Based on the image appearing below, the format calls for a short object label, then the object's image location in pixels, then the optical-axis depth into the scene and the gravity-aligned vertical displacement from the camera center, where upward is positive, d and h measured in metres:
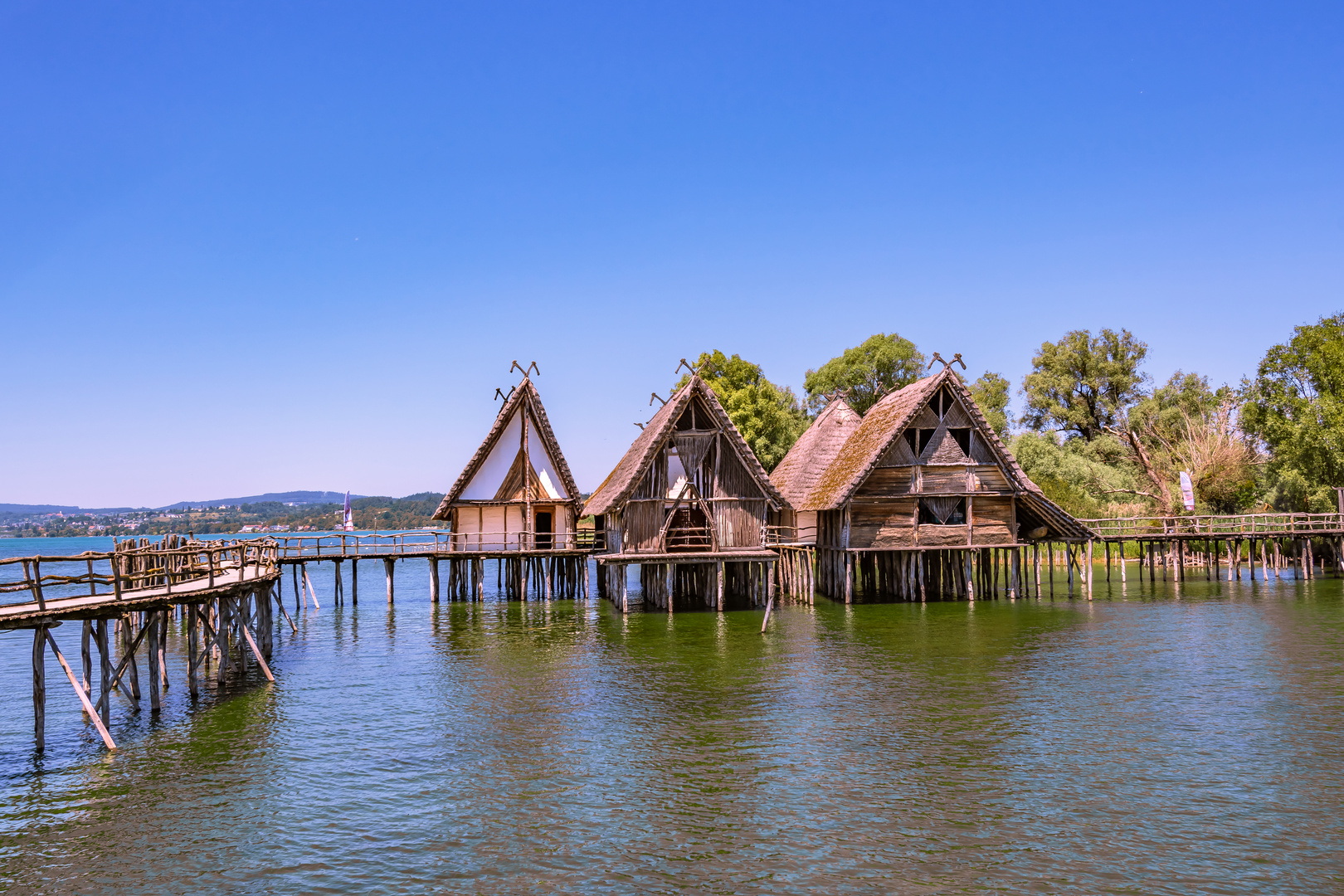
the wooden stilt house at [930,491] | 34.91 -0.19
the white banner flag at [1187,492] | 43.91 -0.66
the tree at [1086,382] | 65.75 +7.04
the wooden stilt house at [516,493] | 37.28 +0.28
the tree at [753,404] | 53.88 +5.10
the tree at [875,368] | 61.06 +7.90
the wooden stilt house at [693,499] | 32.41 -0.15
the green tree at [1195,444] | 54.81 +2.10
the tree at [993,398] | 64.38 +6.08
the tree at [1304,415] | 45.12 +3.02
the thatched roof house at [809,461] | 40.16 +1.33
